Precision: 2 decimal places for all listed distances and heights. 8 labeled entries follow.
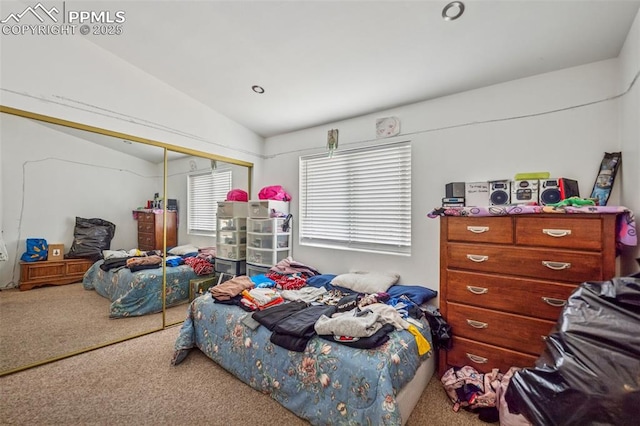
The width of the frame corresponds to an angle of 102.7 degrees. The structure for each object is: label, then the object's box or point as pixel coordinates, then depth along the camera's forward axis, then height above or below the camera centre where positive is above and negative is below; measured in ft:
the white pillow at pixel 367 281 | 7.99 -2.21
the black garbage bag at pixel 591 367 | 2.72 -1.80
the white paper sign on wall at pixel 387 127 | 8.70 +2.98
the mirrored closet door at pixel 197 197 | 9.81 +0.67
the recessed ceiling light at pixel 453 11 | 4.92 +4.01
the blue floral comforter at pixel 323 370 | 4.37 -3.15
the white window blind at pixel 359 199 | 8.76 +0.53
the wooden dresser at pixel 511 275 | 4.86 -1.32
